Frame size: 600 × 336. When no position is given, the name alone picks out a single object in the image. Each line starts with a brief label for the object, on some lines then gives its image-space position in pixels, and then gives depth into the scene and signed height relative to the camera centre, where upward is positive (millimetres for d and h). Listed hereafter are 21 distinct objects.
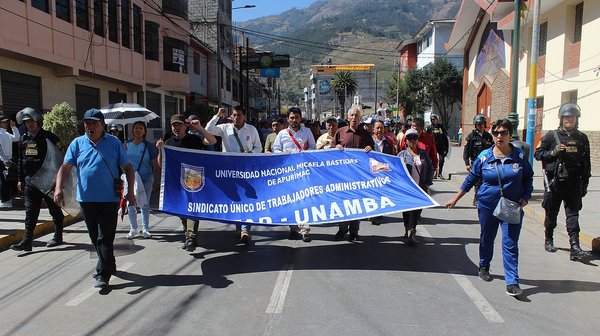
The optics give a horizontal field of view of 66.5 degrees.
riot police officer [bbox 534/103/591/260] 5922 -393
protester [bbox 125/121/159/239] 7207 -455
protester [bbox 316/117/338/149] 7633 +6
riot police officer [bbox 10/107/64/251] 6516 -424
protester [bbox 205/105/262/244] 6992 -2
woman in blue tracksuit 4707 -535
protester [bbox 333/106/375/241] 6723 -41
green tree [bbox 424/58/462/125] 42344 +4975
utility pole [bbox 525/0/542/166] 12078 +1595
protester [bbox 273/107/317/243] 7132 -62
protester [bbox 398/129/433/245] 6775 -452
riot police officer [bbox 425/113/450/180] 13047 +57
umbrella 11766 +539
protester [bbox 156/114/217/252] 6445 -82
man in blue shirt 4918 -536
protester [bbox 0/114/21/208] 9141 -474
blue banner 5727 -671
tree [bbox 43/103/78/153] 10672 +248
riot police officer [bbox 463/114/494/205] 9102 -98
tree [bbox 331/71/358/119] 85688 +9610
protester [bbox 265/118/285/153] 8217 -20
